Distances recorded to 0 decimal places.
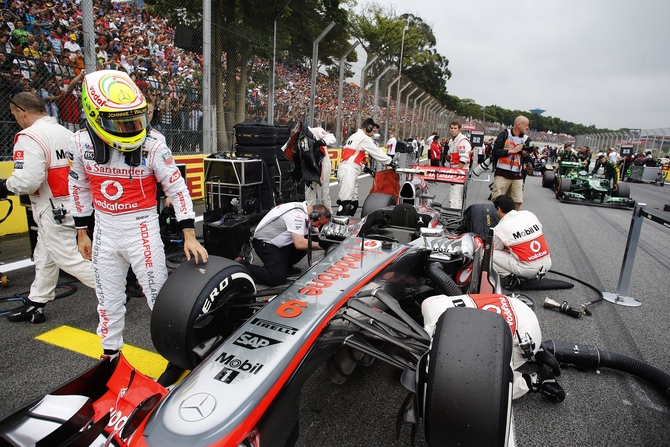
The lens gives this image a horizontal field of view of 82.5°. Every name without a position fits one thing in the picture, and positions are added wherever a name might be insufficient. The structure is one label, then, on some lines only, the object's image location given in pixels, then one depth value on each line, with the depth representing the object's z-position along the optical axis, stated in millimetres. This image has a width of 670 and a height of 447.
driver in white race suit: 2074
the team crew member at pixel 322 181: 6289
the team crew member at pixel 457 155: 7160
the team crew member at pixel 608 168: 12405
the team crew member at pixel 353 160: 6035
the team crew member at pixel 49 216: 3031
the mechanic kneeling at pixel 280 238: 3607
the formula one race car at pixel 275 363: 1390
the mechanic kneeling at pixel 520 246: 3953
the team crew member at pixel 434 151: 11914
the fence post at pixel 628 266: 3801
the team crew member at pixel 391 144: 11209
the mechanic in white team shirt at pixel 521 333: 2268
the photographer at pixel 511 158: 6141
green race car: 10453
